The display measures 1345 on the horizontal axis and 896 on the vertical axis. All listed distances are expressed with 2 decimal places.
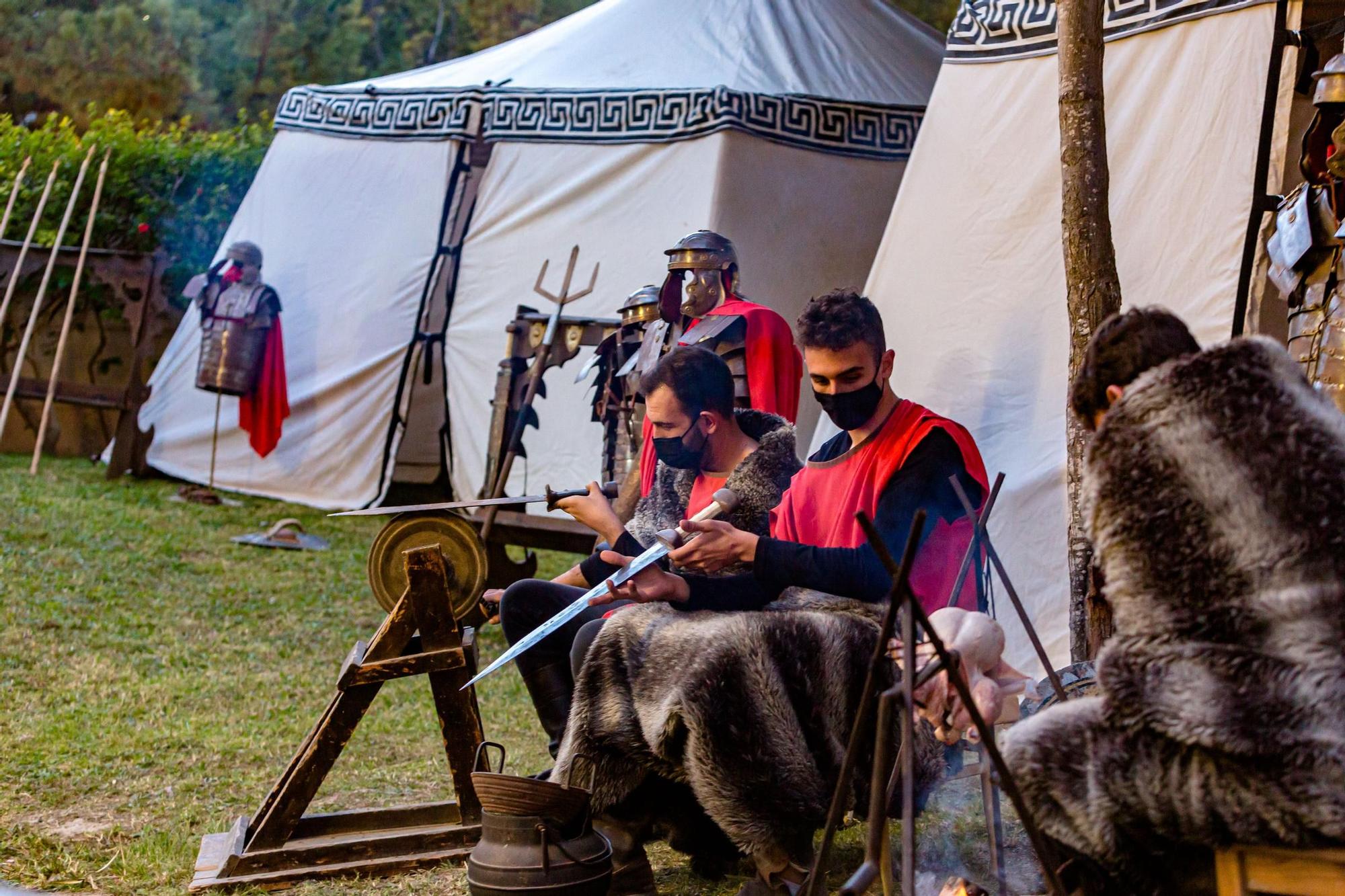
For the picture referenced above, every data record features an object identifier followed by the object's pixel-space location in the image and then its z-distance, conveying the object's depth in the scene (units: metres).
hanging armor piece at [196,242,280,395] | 8.67
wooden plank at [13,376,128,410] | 9.46
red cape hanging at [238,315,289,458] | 8.88
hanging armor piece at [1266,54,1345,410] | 3.16
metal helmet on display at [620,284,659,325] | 5.38
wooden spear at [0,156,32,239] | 9.84
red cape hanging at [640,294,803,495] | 4.60
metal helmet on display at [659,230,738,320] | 4.83
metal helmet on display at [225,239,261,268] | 8.73
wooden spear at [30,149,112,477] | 9.26
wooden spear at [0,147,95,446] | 9.46
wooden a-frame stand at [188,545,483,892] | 3.24
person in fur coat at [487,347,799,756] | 3.32
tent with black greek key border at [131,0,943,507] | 7.66
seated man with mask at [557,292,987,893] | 2.79
